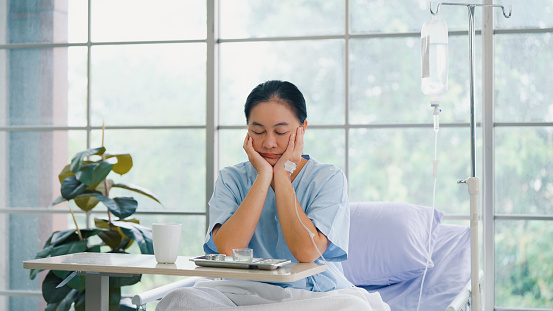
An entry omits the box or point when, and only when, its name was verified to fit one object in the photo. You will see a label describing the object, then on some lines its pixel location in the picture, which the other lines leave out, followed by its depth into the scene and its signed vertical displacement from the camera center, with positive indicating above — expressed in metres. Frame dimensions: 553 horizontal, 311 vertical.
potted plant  4.25 -0.21
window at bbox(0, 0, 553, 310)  4.26 +0.39
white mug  2.95 -0.12
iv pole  3.12 -0.13
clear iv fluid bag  3.26 +0.40
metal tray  2.81 -0.16
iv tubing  3.23 +0.21
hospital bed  3.78 -0.27
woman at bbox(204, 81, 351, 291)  3.20 -0.02
